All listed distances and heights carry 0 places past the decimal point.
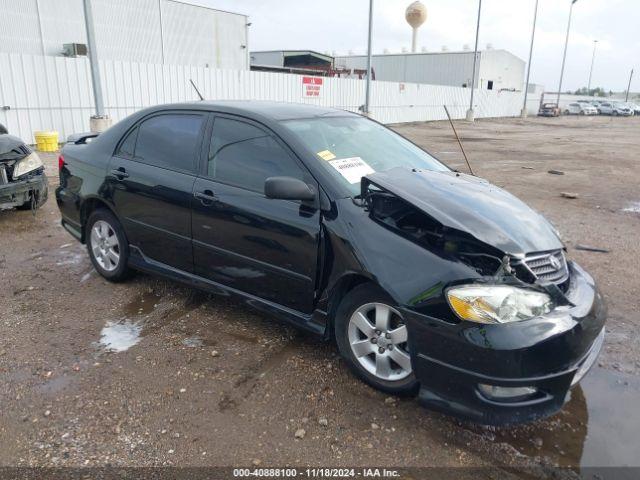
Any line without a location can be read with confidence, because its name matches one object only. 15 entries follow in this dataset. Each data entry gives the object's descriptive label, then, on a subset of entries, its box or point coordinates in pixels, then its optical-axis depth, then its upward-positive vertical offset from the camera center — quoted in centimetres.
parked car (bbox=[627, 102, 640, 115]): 6315 -118
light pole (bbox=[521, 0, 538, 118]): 4244 +443
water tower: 5581 +845
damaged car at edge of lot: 608 -105
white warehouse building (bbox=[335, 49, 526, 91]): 4938 +272
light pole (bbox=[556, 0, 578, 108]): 4936 +443
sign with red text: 2369 +29
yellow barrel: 1305 -131
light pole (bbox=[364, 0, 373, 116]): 1952 +140
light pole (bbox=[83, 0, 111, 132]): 1213 +21
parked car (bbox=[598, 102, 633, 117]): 5872 -132
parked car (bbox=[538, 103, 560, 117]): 5266 -131
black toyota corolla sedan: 244 -88
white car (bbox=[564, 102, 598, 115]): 5738 -125
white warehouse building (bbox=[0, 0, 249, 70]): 2008 +267
